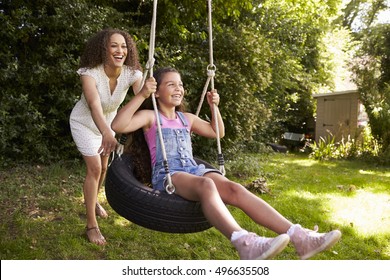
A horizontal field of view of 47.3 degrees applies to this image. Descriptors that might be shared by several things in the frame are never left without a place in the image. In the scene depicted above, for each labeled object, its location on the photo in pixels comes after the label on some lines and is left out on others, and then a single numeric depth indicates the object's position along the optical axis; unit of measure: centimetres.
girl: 165
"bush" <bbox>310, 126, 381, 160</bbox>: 779
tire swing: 190
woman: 245
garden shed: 908
